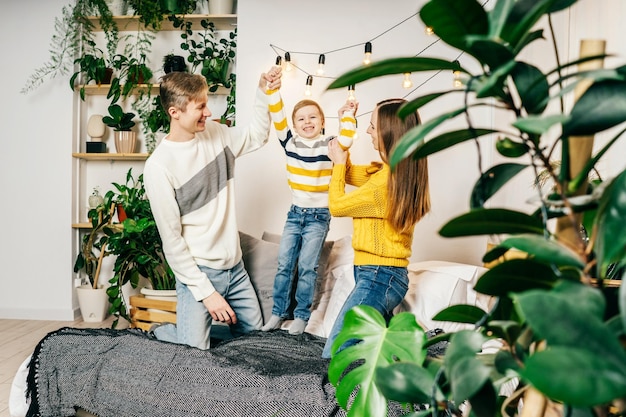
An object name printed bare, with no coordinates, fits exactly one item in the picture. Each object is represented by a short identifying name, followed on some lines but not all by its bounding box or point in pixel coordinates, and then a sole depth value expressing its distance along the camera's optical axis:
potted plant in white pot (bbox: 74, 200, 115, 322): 4.61
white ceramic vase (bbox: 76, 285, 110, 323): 4.68
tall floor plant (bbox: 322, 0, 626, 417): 0.41
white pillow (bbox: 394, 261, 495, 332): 2.58
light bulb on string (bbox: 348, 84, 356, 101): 3.24
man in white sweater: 2.67
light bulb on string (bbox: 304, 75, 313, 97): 3.48
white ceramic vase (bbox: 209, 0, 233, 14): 4.59
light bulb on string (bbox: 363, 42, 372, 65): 3.19
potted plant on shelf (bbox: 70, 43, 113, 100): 4.67
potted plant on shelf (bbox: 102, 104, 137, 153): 4.76
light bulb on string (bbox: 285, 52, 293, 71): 3.49
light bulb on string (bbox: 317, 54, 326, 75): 3.49
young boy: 2.92
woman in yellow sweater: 2.29
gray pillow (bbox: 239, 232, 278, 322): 3.02
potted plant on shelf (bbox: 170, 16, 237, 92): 4.56
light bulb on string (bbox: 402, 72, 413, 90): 2.97
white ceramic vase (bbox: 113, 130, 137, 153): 4.79
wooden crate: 3.56
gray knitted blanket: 2.02
